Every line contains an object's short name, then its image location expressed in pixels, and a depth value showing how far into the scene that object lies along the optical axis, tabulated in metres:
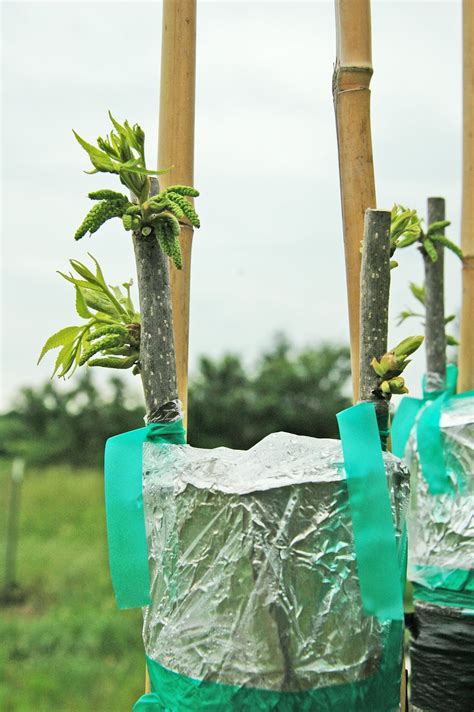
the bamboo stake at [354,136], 0.60
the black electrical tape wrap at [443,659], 0.66
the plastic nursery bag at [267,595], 0.47
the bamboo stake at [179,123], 0.60
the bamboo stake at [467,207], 0.77
